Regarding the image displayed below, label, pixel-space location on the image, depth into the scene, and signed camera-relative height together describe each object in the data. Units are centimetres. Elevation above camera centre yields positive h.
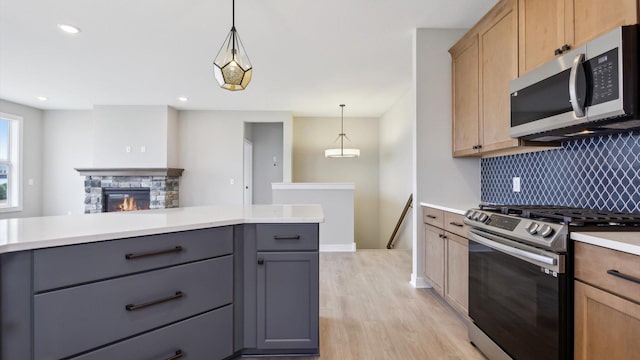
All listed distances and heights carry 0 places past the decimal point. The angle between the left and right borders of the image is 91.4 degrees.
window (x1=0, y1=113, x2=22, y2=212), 564 +32
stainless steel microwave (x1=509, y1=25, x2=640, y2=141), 135 +45
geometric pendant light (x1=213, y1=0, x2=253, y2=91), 210 +73
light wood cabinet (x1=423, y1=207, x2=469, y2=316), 227 -64
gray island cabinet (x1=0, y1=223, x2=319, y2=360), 118 -54
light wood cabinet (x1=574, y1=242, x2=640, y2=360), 105 -45
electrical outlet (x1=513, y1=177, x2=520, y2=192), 254 -2
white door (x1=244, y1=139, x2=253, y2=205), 712 +21
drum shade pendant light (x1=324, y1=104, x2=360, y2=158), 574 +53
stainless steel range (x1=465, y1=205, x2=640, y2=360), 131 -47
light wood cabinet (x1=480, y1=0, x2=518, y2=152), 217 +80
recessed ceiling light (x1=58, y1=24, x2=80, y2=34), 306 +150
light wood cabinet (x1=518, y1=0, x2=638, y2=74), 142 +84
